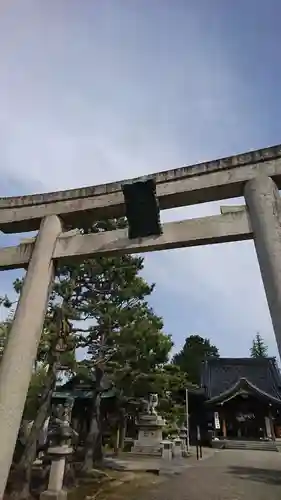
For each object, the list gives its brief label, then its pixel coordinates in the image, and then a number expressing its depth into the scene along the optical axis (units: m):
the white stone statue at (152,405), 17.99
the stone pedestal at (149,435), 17.97
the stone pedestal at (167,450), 14.95
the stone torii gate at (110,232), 3.57
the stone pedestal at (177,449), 16.30
